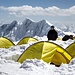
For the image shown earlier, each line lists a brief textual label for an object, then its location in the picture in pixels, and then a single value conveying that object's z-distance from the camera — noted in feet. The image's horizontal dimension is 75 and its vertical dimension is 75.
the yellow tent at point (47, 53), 35.14
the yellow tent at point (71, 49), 39.63
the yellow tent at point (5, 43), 56.29
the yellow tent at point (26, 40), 62.36
